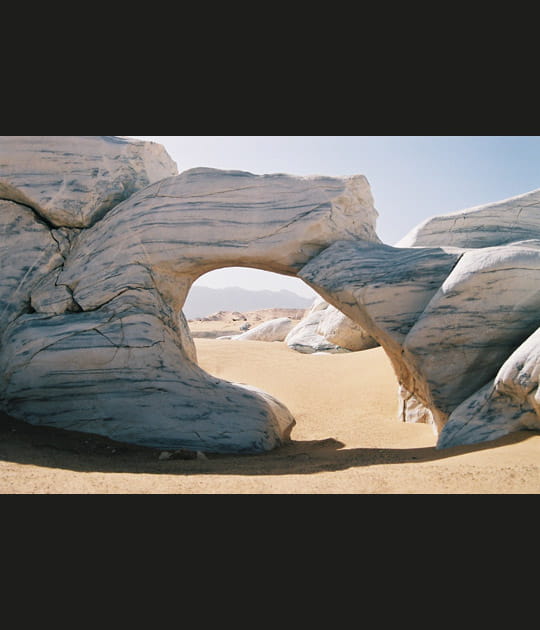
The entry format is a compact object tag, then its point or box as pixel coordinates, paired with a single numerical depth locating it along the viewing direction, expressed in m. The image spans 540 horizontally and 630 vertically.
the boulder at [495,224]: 11.41
